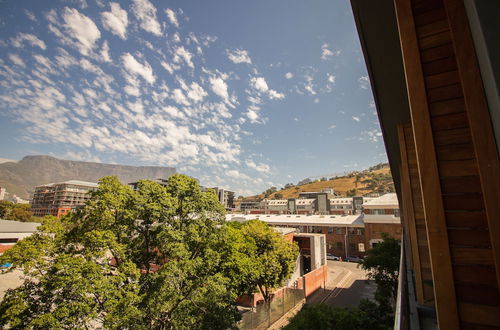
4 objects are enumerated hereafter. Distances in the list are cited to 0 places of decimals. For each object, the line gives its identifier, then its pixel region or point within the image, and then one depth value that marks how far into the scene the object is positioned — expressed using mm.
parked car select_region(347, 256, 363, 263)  27978
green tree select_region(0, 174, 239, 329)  6051
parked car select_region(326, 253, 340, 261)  28691
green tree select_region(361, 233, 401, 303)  12010
